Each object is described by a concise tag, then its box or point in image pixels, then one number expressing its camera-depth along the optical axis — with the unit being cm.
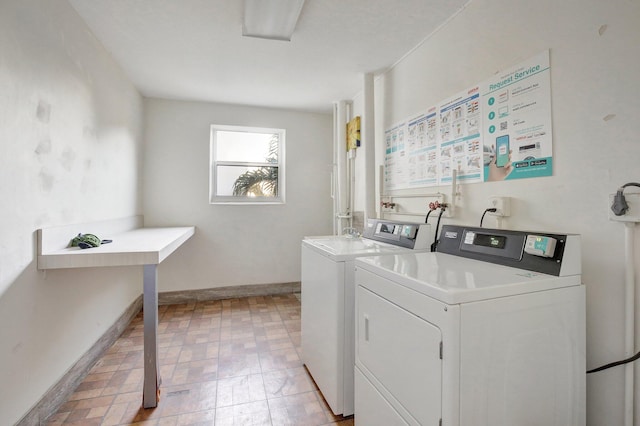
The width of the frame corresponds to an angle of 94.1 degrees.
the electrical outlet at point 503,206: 152
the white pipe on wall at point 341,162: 341
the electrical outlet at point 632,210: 103
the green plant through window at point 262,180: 379
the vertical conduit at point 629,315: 105
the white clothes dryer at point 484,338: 89
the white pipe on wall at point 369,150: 278
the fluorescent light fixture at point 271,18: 178
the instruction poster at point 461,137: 174
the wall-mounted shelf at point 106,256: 157
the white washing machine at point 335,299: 156
